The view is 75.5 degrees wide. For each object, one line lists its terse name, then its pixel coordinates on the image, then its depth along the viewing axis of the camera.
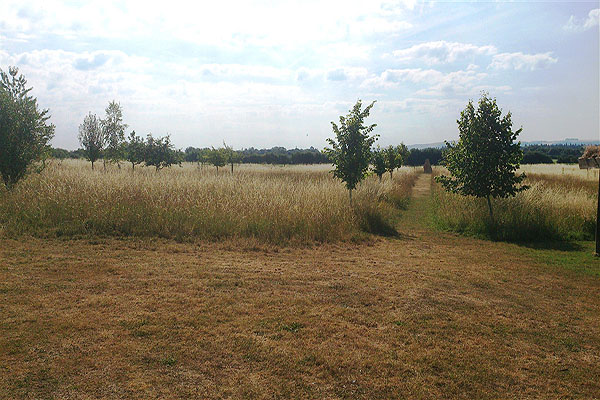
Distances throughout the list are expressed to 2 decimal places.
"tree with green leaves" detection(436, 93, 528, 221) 11.52
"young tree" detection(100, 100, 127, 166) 25.02
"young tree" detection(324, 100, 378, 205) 13.30
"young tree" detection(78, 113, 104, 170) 23.97
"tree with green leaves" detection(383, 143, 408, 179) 31.40
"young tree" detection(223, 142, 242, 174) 35.09
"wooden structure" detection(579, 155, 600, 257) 8.92
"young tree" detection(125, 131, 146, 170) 26.20
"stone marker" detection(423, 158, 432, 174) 62.91
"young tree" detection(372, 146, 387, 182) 26.75
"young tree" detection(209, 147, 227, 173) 34.28
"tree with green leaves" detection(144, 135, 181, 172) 26.19
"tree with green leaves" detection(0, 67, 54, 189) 11.23
